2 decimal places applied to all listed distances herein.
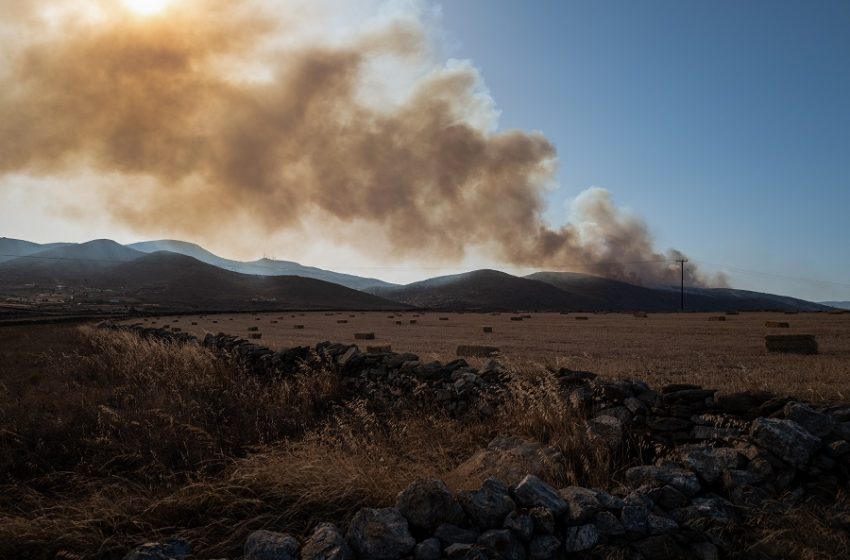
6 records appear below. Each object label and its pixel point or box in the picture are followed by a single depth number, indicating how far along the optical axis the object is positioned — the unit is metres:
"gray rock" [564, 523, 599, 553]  4.91
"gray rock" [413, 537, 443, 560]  4.52
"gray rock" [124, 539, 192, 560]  4.40
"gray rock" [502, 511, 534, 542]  4.83
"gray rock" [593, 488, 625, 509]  5.29
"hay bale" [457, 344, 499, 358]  17.05
